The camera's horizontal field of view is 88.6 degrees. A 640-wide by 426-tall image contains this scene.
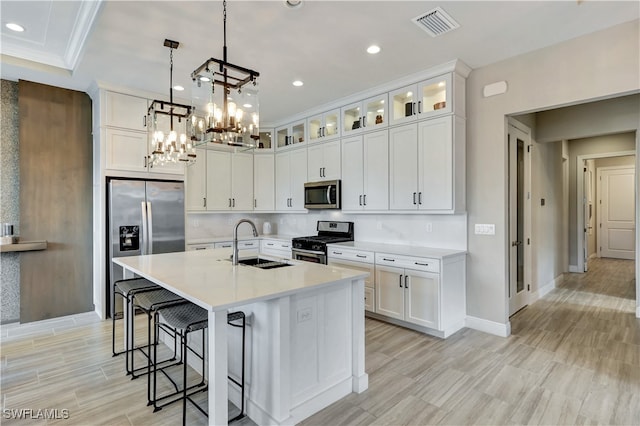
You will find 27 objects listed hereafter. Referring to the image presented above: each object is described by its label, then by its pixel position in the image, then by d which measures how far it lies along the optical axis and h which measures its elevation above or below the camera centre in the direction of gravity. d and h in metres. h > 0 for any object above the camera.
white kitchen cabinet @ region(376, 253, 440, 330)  3.49 -0.87
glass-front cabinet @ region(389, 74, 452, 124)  3.66 +1.34
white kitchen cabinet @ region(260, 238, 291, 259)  5.32 -0.58
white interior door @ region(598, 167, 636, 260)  8.24 -0.05
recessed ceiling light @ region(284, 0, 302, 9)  2.45 +1.59
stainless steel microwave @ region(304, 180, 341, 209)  4.85 +0.28
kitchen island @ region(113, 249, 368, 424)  1.82 -0.78
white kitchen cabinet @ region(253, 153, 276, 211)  6.02 +0.57
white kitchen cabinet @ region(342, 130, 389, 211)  4.27 +0.56
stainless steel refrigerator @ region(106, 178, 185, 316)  4.14 -0.07
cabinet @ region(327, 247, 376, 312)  4.03 -0.64
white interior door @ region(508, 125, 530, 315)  3.93 -0.09
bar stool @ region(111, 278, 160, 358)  2.82 -0.66
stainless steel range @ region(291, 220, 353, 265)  4.63 -0.40
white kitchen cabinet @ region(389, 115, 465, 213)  3.63 +0.55
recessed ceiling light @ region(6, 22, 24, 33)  3.10 +1.81
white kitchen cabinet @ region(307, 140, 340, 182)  4.90 +0.80
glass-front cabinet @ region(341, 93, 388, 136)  4.27 +1.35
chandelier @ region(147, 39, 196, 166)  3.06 +0.67
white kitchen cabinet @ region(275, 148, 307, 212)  5.51 +0.60
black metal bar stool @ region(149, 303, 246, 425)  2.07 -0.71
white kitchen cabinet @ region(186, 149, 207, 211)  5.18 +0.47
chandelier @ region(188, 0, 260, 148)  2.09 +0.73
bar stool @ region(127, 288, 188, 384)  2.39 -0.67
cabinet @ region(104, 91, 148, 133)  4.16 +1.34
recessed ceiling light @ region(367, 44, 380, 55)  3.19 +1.62
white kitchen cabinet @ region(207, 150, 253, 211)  5.46 +0.57
